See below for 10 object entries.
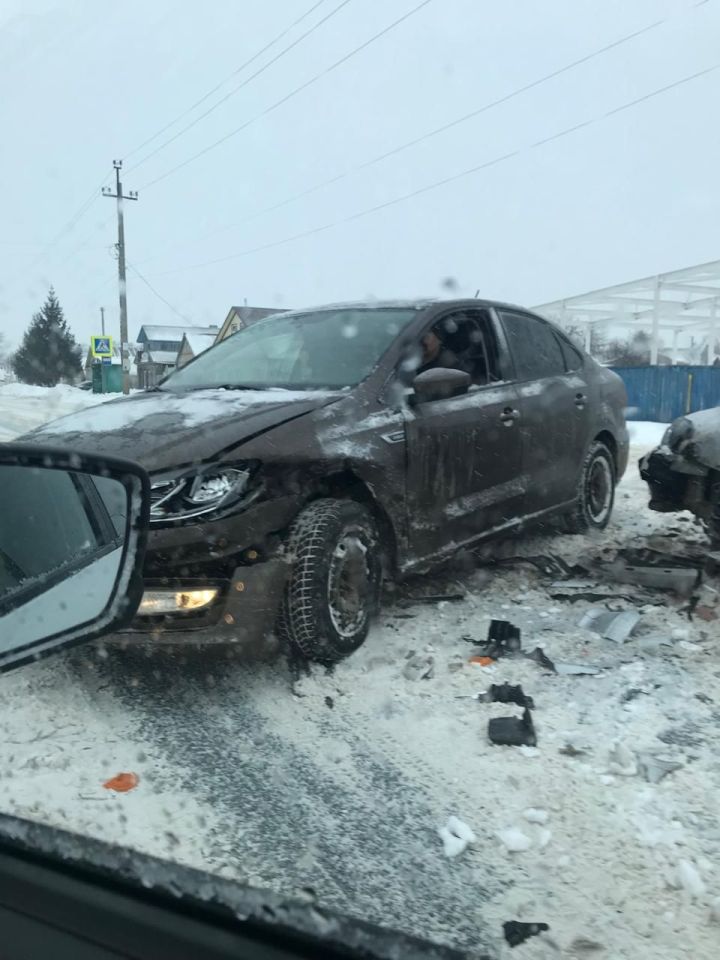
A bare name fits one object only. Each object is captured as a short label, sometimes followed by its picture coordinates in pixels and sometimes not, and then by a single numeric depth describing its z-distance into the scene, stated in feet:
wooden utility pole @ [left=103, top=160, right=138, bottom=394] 99.48
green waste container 112.88
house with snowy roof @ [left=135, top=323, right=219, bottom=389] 127.93
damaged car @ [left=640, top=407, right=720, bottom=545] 16.55
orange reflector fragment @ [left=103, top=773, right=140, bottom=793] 8.92
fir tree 178.69
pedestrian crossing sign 103.19
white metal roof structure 63.82
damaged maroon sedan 10.51
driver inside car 14.78
